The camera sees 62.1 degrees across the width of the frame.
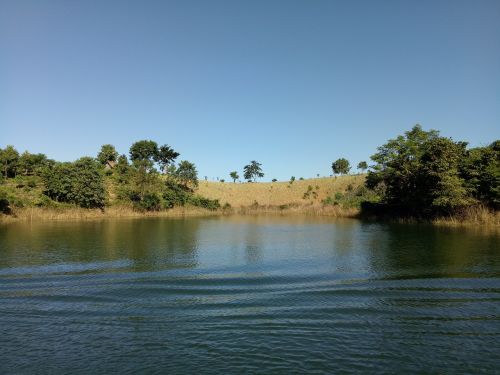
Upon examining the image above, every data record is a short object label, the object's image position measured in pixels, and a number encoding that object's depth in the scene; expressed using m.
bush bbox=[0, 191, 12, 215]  44.50
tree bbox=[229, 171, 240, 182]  110.19
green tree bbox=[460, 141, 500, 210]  35.44
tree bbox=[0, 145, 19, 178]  59.31
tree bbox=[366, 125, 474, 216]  36.31
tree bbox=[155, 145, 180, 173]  78.56
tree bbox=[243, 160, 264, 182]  113.94
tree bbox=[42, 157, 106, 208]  52.16
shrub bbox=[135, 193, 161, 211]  58.91
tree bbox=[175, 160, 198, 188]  78.50
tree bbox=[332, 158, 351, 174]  106.00
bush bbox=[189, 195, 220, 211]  69.06
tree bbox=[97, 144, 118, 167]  74.75
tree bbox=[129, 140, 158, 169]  76.24
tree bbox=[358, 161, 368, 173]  100.40
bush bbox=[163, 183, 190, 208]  64.18
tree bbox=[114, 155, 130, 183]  66.88
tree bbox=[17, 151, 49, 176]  60.78
